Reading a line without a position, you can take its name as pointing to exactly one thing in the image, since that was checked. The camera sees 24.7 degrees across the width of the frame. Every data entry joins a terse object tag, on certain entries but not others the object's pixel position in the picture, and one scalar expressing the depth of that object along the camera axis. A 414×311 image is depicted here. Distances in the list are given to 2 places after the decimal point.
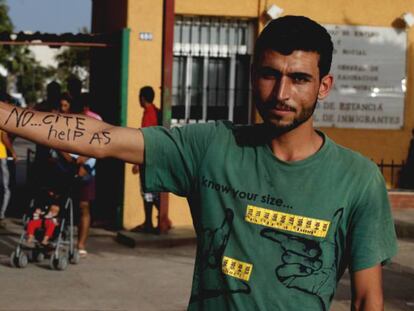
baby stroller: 9.34
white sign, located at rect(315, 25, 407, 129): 13.67
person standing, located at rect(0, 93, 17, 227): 12.75
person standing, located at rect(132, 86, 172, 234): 11.54
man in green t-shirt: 2.67
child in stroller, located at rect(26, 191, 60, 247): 9.44
